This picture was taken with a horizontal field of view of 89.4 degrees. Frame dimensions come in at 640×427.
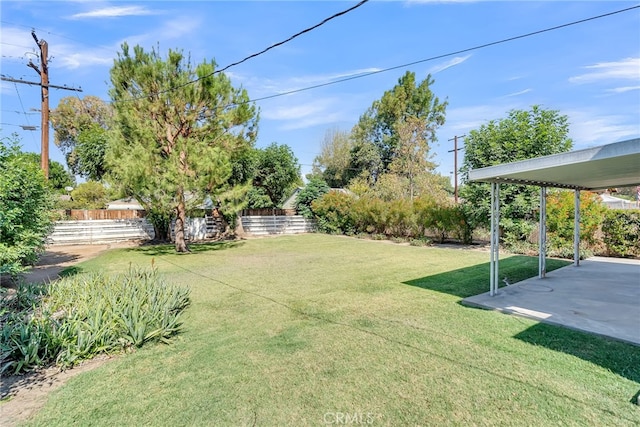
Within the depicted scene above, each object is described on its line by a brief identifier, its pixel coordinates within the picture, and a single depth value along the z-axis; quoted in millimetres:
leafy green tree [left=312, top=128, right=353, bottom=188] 30864
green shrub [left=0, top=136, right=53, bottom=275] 4637
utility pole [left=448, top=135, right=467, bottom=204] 19578
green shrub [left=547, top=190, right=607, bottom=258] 9484
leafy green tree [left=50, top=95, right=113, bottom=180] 30031
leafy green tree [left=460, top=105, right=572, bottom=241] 10328
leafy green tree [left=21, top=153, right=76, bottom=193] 28234
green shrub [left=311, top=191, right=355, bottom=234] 17202
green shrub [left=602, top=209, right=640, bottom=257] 8977
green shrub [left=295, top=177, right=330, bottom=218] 19438
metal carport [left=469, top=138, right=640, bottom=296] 3648
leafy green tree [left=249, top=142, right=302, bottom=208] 18016
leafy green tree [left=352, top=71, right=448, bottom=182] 25797
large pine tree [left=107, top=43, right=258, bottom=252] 10547
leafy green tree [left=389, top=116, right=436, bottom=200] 19609
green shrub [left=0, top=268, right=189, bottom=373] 3244
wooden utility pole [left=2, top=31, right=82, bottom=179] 11375
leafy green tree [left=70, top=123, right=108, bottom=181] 16344
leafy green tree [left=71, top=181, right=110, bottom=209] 22206
